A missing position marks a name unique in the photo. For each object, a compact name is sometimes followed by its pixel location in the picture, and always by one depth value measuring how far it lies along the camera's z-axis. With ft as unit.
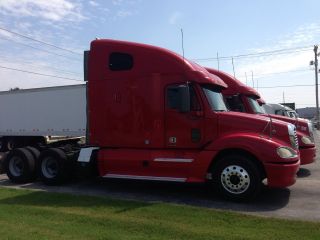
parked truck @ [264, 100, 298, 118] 52.13
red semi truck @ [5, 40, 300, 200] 19.58
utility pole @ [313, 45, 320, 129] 123.91
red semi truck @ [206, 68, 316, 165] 27.43
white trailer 46.48
